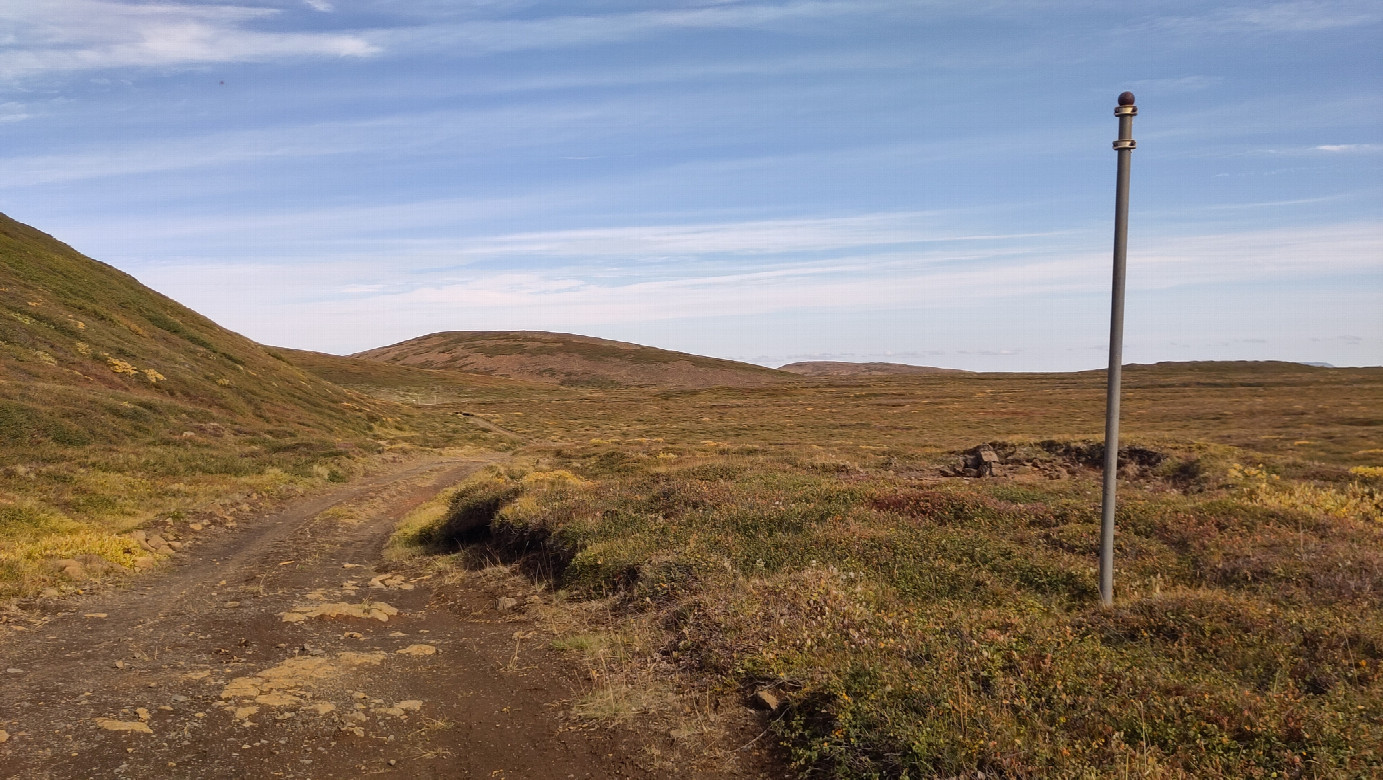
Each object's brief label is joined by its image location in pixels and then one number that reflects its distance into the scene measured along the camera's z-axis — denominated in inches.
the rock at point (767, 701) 265.3
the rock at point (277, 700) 281.4
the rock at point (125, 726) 254.0
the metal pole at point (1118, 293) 296.0
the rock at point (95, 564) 450.5
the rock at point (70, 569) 431.8
